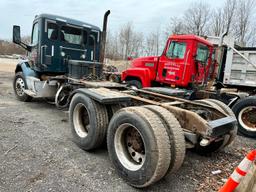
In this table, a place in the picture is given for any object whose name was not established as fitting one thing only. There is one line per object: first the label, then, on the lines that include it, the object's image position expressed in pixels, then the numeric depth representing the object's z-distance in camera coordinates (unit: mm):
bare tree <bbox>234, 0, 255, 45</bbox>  26075
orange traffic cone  2246
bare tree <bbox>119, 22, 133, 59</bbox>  44281
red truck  6070
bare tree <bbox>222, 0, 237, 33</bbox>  27656
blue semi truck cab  6387
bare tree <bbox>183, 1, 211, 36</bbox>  31084
